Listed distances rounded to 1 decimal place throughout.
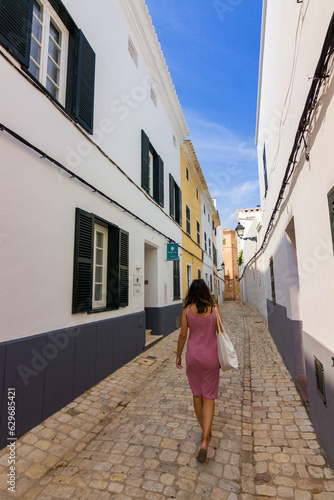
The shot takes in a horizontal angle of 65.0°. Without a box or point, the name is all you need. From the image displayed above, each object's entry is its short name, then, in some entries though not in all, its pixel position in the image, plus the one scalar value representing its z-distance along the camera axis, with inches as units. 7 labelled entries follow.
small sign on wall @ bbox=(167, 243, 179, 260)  340.8
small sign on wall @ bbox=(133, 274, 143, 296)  238.3
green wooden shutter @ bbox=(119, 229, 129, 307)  207.3
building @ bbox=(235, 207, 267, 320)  439.8
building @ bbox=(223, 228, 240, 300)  1342.3
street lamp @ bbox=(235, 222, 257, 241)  468.2
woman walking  105.0
